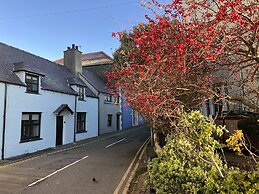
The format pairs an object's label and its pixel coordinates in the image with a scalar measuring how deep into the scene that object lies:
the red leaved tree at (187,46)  4.19
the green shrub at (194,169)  3.24
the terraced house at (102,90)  27.48
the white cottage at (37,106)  13.70
